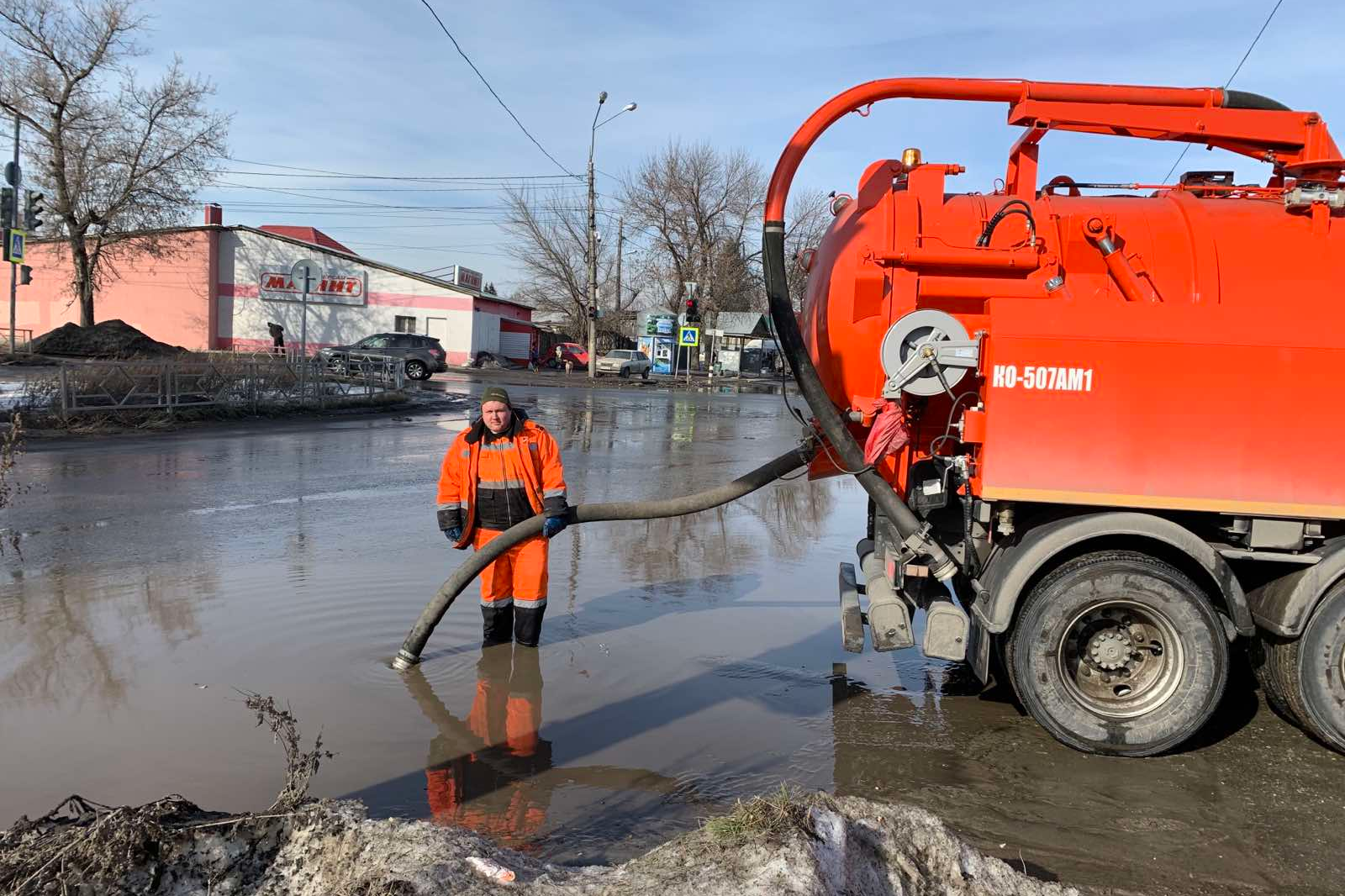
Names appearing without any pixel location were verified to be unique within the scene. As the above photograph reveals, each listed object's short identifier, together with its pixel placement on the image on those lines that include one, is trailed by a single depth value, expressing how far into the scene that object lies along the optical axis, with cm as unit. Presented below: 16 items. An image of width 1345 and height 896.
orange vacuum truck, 441
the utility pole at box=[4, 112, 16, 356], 2359
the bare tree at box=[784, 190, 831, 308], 5500
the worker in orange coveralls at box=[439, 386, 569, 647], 591
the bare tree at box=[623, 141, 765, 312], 5762
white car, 4697
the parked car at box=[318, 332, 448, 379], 3669
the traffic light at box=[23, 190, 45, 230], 2739
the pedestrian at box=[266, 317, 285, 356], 3728
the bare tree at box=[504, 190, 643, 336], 6150
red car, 5694
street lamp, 4025
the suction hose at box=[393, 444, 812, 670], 564
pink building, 4500
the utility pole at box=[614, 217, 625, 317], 6081
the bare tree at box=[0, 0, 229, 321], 3675
